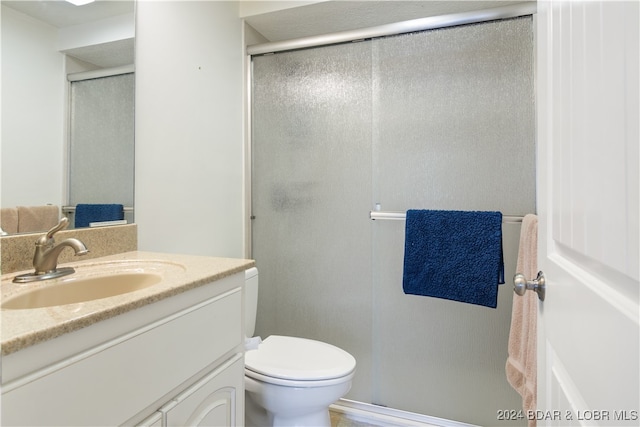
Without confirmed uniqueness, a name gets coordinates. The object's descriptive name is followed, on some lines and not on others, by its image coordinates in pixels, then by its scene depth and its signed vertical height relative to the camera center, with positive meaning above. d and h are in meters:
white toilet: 1.30 -0.63
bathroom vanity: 0.55 -0.26
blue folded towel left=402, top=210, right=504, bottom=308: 1.43 -0.18
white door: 0.37 +0.00
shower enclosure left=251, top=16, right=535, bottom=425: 1.58 +0.15
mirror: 0.97 +0.38
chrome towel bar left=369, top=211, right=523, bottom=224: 1.72 +0.00
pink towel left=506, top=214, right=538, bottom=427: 1.18 -0.43
